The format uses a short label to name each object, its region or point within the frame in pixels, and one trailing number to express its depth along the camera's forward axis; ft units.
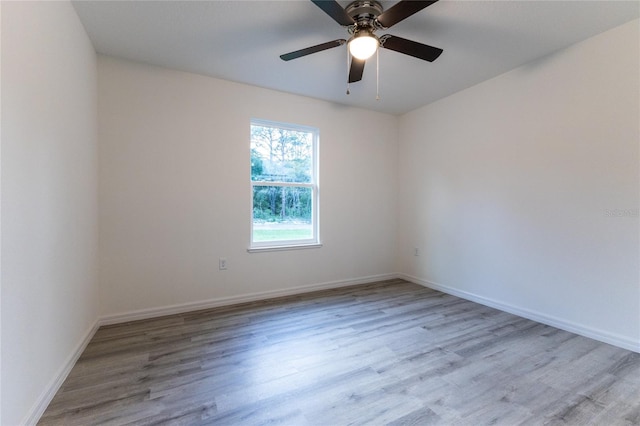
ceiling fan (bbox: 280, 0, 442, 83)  5.30
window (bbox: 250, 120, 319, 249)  11.04
